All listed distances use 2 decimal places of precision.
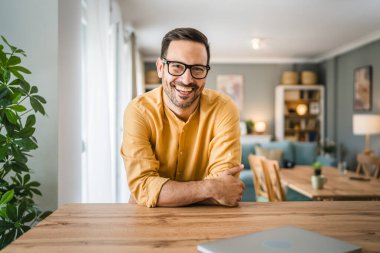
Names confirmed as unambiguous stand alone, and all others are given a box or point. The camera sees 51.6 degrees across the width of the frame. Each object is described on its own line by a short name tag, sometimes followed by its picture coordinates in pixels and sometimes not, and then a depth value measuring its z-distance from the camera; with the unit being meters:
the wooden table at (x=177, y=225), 0.97
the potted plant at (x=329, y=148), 8.15
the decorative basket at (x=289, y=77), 9.21
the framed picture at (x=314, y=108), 9.29
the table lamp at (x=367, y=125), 6.17
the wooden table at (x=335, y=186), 3.44
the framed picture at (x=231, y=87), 9.62
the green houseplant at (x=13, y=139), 1.71
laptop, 0.90
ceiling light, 7.00
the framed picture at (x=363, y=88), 7.06
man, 1.49
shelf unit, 9.22
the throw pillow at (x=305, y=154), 7.11
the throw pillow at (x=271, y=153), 6.57
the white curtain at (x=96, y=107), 3.36
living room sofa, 6.86
